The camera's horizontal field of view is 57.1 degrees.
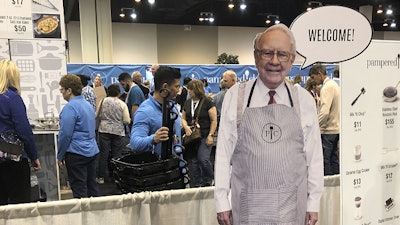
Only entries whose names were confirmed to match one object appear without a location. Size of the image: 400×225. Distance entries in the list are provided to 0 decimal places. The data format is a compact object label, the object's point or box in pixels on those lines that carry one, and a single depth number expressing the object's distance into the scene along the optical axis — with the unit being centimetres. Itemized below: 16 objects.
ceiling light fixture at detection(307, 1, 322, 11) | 1188
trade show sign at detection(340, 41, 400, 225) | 201
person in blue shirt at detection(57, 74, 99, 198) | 326
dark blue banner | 872
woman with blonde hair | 265
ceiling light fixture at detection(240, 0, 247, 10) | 1208
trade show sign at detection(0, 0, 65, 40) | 371
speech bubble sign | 192
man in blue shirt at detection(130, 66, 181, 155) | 219
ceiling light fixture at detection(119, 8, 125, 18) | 1351
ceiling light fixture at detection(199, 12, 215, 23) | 1412
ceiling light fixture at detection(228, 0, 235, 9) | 1205
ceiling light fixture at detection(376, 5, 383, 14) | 1333
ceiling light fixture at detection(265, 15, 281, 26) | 1481
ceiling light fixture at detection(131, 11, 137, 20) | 1359
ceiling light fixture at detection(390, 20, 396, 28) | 1633
